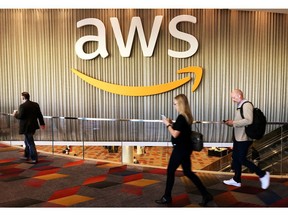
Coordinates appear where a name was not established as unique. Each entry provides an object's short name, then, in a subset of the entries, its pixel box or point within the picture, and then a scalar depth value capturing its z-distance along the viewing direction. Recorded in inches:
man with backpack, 167.0
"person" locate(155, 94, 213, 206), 139.6
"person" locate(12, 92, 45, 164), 227.9
